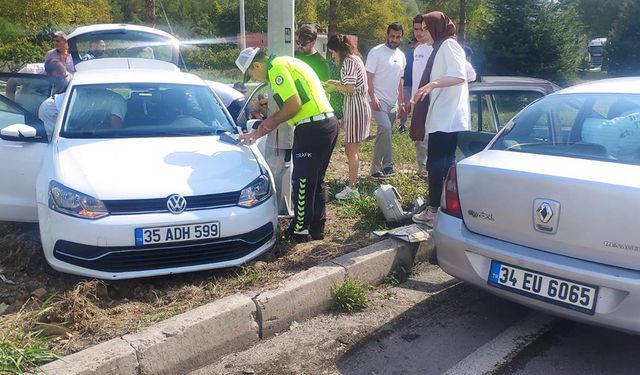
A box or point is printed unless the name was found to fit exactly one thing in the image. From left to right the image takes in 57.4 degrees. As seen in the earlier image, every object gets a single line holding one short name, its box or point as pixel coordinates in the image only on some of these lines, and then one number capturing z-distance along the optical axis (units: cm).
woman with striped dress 628
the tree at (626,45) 2402
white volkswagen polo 378
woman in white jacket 476
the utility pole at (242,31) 2869
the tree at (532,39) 1797
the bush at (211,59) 4616
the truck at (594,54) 4034
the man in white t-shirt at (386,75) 715
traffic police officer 447
